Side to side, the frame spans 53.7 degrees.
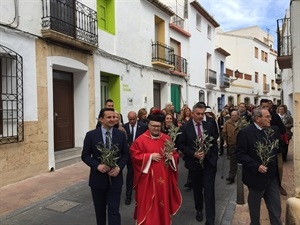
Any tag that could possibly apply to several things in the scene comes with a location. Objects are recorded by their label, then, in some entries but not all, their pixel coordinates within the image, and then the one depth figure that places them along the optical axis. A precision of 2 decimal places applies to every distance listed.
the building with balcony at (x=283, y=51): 11.13
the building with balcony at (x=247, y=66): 28.53
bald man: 5.52
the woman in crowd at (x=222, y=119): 9.95
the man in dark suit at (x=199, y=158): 4.24
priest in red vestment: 3.63
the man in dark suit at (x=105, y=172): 3.60
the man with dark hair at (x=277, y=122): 5.65
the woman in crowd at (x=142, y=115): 6.95
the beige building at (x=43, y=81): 6.51
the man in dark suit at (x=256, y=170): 3.55
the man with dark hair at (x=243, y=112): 9.07
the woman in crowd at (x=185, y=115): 8.20
